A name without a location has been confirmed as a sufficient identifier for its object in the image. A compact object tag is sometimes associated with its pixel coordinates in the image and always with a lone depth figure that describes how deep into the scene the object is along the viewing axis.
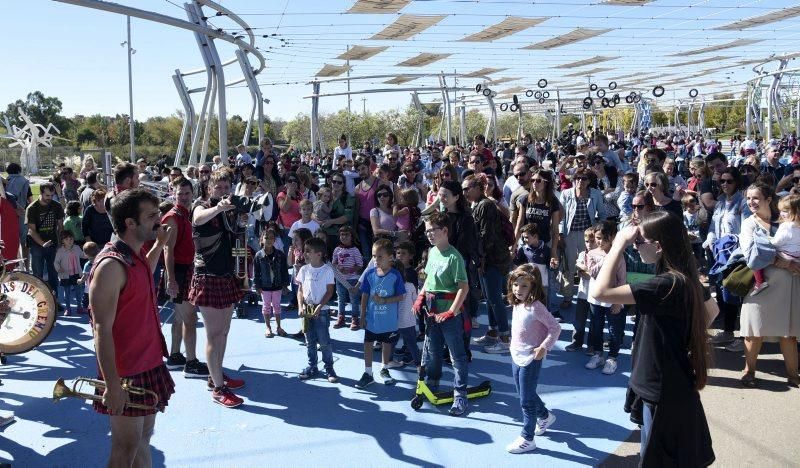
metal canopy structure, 13.31
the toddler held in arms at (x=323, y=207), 8.25
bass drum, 4.70
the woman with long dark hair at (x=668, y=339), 2.80
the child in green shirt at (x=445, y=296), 4.79
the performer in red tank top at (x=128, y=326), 2.94
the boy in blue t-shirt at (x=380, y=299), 5.47
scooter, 5.04
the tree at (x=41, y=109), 61.72
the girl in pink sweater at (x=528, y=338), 4.20
